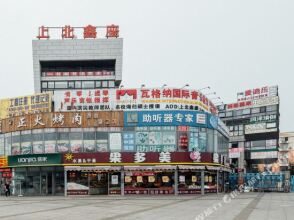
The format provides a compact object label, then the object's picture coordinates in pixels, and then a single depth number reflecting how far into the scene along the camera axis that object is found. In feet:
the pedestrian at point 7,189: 195.11
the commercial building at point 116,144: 186.50
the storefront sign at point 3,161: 203.31
